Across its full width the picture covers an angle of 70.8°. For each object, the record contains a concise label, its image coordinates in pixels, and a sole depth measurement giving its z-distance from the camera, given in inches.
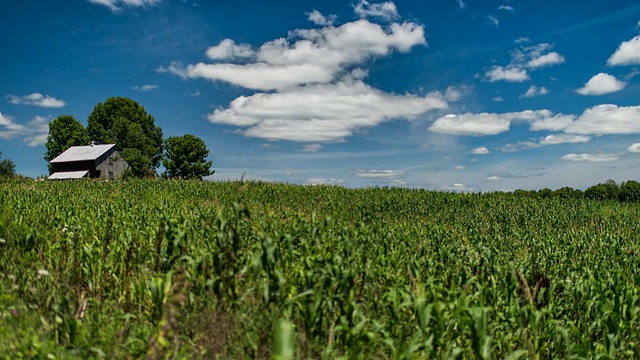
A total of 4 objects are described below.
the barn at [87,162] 2070.6
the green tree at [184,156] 2385.6
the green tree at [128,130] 2180.1
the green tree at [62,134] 2293.3
